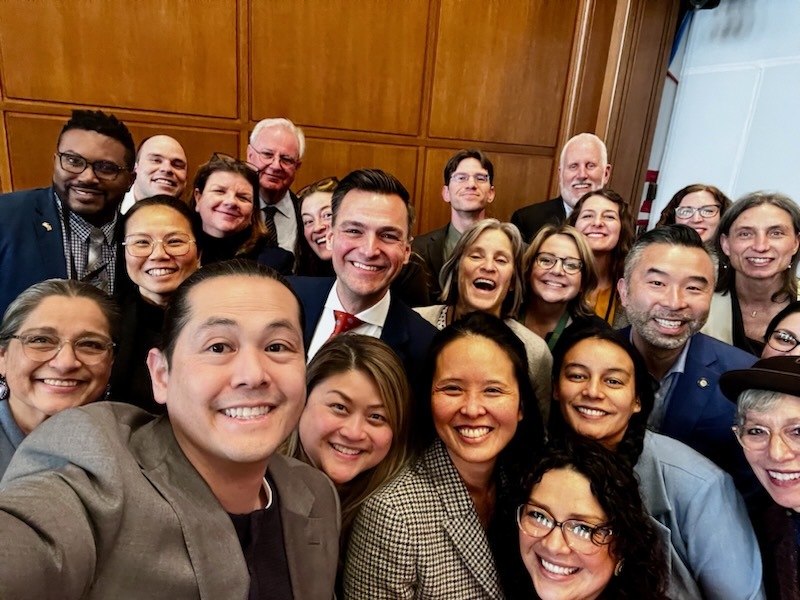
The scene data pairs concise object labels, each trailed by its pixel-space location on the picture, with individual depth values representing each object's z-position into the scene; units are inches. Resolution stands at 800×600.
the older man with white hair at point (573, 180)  150.5
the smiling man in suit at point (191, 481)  31.4
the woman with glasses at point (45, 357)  56.6
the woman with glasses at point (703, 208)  125.3
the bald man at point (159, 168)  118.8
